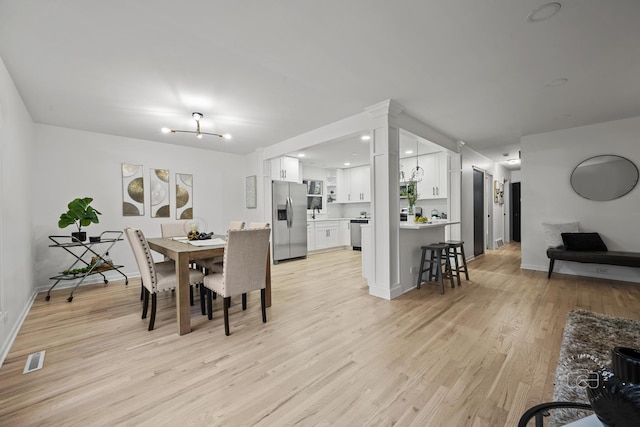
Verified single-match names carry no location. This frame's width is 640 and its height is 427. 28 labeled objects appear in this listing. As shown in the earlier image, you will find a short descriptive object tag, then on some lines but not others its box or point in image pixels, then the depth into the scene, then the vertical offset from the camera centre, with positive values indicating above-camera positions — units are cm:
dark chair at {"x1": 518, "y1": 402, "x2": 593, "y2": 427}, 71 -57
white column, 332 +11
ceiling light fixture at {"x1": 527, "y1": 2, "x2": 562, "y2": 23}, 174 +133
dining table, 244 -44
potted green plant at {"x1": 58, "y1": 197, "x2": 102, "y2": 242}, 362 -3
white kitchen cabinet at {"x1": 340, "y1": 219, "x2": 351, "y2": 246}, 763 -66
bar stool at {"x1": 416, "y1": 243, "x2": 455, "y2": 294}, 365 -79
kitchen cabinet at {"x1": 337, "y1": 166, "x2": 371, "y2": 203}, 754 +75
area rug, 153 -112
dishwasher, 726 -64
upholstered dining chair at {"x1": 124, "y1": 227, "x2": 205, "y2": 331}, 250 -63
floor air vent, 193 -114
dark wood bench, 362 -73
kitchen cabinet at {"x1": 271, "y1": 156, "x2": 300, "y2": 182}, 591 +98
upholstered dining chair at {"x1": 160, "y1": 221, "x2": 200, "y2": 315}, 404 -26
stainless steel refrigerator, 568 -21
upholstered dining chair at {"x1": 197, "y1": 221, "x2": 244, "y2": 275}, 328 -67
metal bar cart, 374 -72
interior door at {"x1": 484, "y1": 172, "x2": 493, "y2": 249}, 679 -7
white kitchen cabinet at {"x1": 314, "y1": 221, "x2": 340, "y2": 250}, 703 -65
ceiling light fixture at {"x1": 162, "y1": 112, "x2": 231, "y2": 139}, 349 +129
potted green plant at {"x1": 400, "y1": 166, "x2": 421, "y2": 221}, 403 +19
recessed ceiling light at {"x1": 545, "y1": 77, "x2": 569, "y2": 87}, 272 +133
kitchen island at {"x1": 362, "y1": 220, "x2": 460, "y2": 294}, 357 -60
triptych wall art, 467 +37
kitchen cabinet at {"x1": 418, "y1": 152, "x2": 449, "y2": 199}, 564 +72
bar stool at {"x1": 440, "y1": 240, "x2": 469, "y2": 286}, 388 -69
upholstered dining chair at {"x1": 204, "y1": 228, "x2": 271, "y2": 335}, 244 -55
